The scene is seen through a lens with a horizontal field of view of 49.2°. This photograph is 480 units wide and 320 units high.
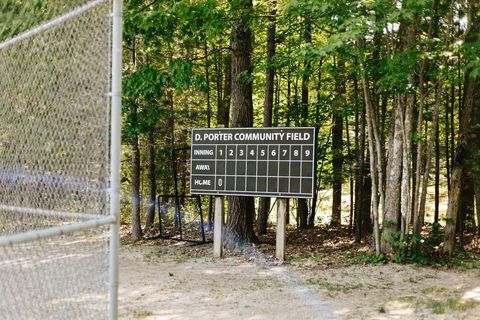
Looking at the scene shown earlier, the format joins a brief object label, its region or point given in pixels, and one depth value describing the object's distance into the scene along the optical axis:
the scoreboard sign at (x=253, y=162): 8.66
